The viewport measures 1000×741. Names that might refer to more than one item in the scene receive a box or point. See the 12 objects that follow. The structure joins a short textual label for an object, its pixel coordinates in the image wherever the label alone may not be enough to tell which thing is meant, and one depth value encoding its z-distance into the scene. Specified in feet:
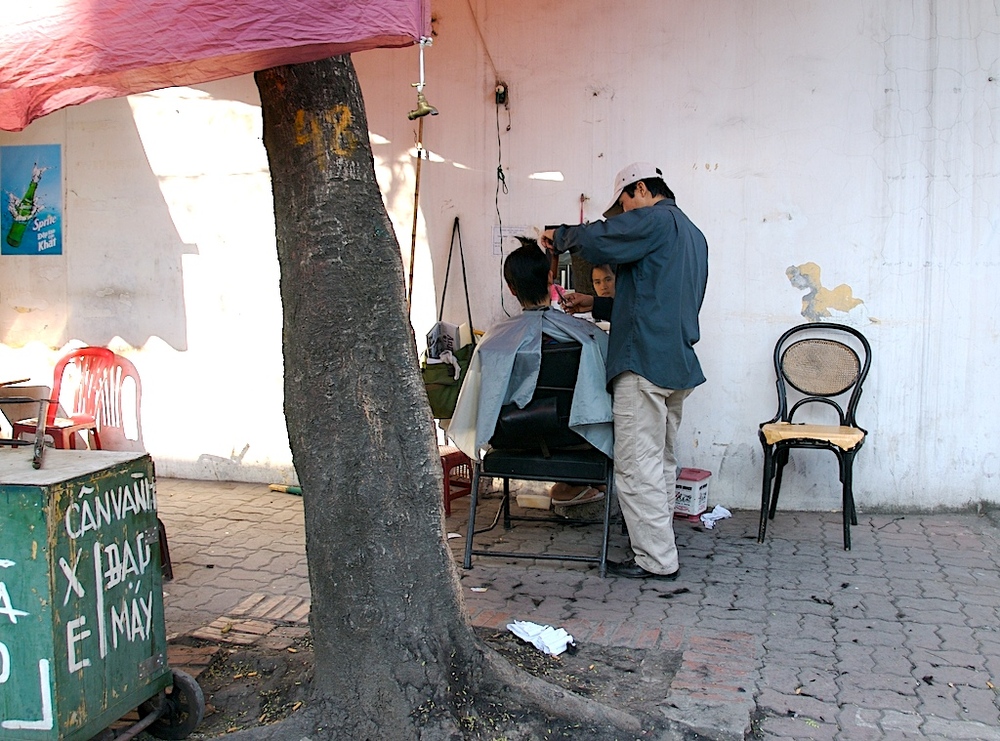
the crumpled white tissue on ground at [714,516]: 16.41
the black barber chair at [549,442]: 14.02
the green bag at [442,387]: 15.57
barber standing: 13.61
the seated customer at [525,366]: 14.10
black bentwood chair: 15.51
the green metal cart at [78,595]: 8.14
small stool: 17.42
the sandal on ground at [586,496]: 16.99
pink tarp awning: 7.52
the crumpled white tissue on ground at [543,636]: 11.23
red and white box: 16.60
